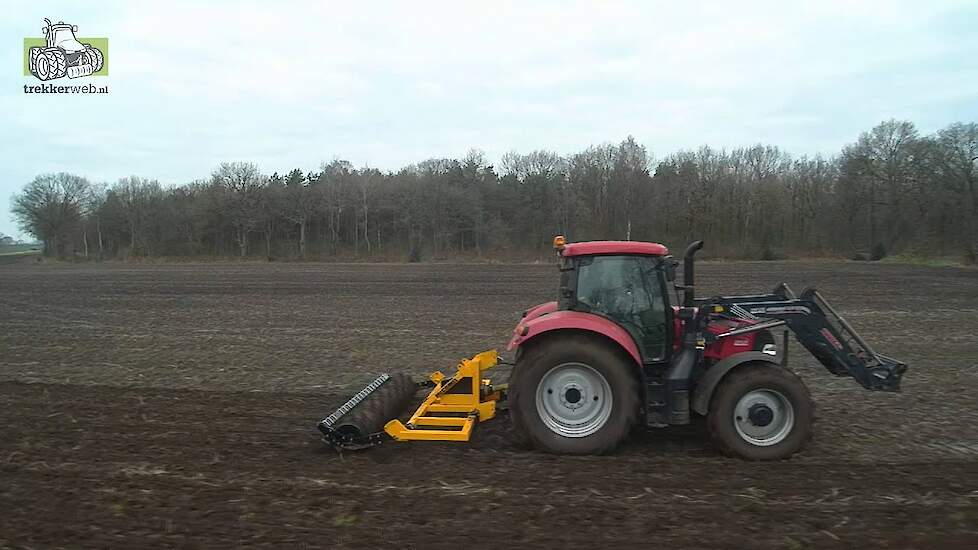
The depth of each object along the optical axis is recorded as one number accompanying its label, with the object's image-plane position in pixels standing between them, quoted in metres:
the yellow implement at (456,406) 6.19
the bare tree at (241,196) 62.69
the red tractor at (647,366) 5.62
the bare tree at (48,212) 67.00
